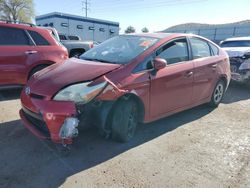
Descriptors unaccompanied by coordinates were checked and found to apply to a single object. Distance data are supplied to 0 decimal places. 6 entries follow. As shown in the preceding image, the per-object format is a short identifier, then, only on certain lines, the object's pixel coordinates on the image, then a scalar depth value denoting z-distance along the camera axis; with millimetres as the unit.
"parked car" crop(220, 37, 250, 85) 5463
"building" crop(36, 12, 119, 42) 23130
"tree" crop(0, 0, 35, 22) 34818
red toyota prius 2307
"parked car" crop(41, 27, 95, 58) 7535
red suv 4216
